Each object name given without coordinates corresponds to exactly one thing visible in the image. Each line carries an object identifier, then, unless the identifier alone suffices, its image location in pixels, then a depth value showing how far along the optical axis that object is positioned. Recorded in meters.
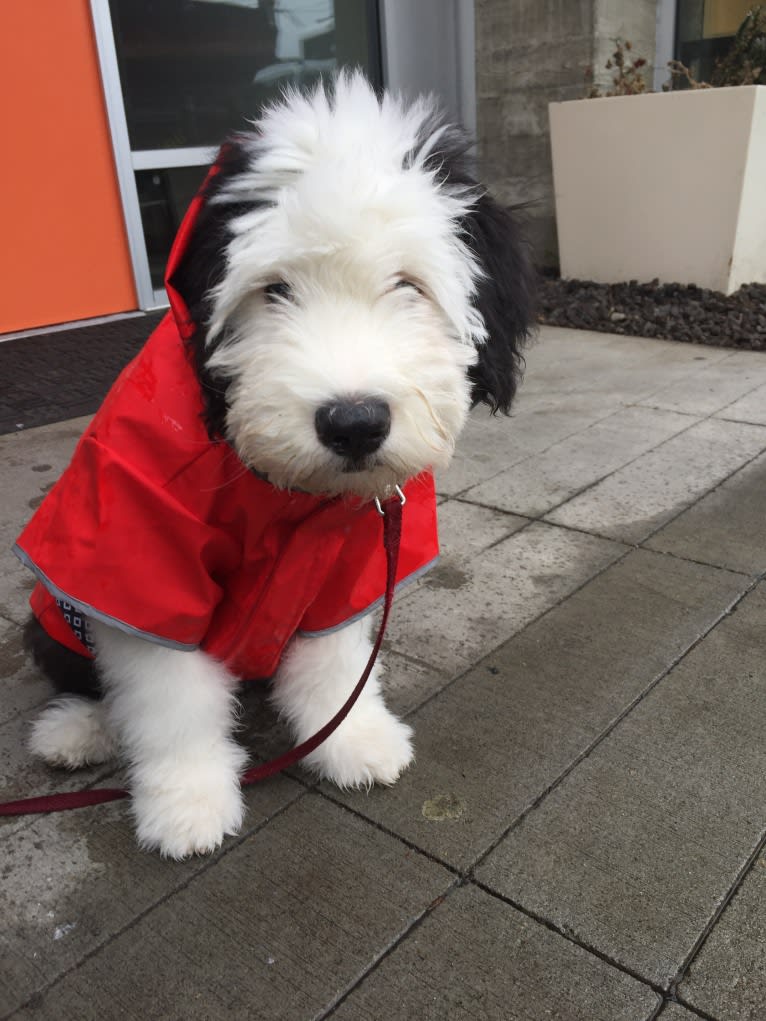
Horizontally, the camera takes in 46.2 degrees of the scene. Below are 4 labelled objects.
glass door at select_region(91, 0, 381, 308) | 1.79
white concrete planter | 1.76
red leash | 0.55
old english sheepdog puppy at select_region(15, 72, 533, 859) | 0.44
